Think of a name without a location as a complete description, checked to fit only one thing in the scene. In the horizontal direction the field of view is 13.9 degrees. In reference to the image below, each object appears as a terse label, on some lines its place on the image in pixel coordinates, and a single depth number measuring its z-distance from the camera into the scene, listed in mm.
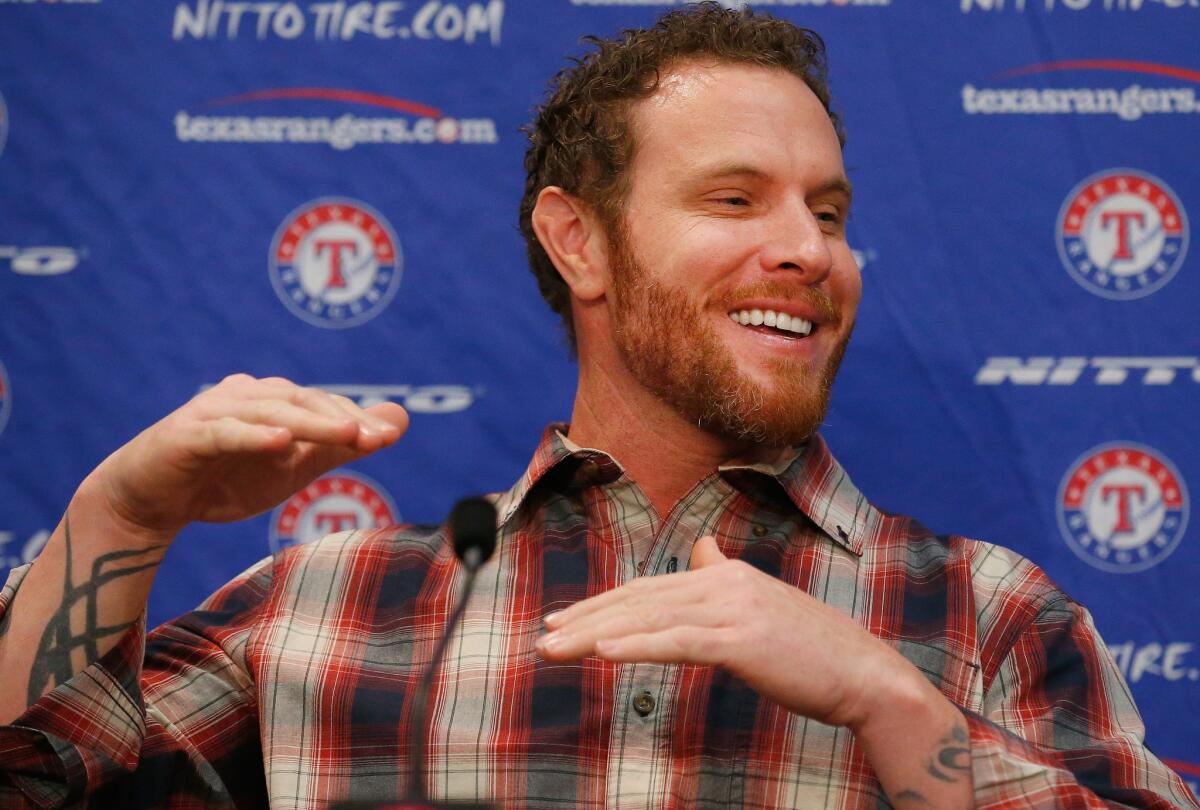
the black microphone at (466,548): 2925
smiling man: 3251
